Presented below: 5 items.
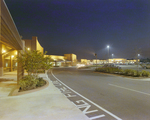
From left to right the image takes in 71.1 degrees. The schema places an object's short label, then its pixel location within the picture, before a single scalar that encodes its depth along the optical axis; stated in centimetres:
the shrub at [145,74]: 1415
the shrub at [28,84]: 705
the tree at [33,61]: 816
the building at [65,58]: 5541
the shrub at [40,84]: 815
